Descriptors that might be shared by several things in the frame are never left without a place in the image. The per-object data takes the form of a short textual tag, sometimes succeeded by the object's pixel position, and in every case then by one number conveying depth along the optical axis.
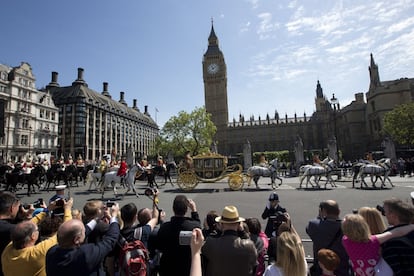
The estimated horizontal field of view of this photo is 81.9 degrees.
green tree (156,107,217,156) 45.00
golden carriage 16.61
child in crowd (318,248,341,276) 2.58
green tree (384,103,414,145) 35.38
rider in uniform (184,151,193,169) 17.67
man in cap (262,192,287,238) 4.72
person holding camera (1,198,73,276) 2.57
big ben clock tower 94.62
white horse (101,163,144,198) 13.86
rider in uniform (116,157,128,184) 13.96
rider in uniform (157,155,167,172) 18.97
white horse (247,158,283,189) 16.97
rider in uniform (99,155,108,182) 15.93
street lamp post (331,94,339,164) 23.12
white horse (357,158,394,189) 16.02
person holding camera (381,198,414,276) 2.60
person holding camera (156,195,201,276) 2.93
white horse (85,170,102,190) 16.84
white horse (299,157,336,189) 16.77
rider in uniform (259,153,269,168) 17.77
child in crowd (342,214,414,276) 2.66
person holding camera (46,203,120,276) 2.30
